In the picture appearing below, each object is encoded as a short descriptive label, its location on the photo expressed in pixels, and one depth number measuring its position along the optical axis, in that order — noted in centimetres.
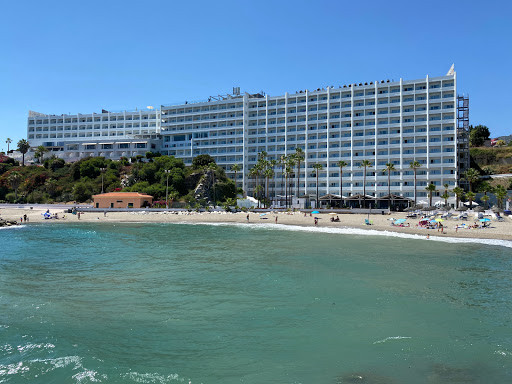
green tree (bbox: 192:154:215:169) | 9844
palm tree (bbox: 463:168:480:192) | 7381
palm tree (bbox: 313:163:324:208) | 8746
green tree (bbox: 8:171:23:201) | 8861
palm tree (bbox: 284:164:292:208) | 8812
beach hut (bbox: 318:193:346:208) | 7870
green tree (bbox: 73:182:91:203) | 8888
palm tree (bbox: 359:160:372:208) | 8041
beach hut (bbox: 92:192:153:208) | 7881
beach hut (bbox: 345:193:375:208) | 7669
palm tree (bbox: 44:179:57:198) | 9369
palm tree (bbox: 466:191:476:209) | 7019
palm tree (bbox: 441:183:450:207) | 7302
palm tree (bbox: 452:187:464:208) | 7372
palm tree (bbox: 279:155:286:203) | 9578
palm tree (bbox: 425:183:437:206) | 7356
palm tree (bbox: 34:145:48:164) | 11850
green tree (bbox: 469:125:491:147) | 11006
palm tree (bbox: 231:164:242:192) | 9466
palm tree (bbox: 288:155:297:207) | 8688
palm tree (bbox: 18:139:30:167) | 11094
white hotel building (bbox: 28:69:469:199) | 8662
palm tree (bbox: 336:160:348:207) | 8462
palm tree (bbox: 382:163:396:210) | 7919
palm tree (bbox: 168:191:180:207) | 8356
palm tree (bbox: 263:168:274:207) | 8931
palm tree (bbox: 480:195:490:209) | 6994
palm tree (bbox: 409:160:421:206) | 7834
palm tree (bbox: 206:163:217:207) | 8550
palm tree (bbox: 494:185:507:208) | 6672
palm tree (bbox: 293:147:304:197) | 8862
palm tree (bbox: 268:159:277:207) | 9195
